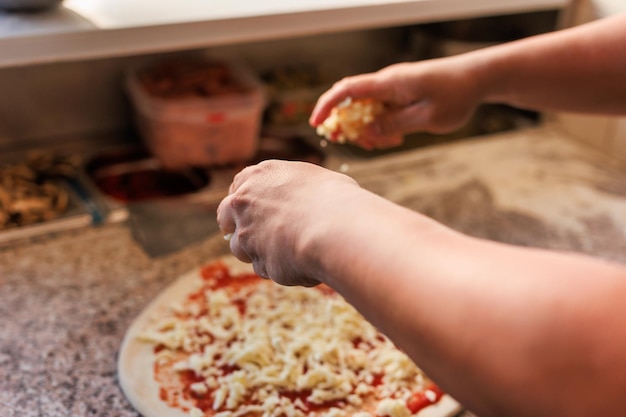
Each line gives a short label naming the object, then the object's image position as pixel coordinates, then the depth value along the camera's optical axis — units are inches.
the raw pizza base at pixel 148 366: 30.4
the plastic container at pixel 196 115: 47.3
